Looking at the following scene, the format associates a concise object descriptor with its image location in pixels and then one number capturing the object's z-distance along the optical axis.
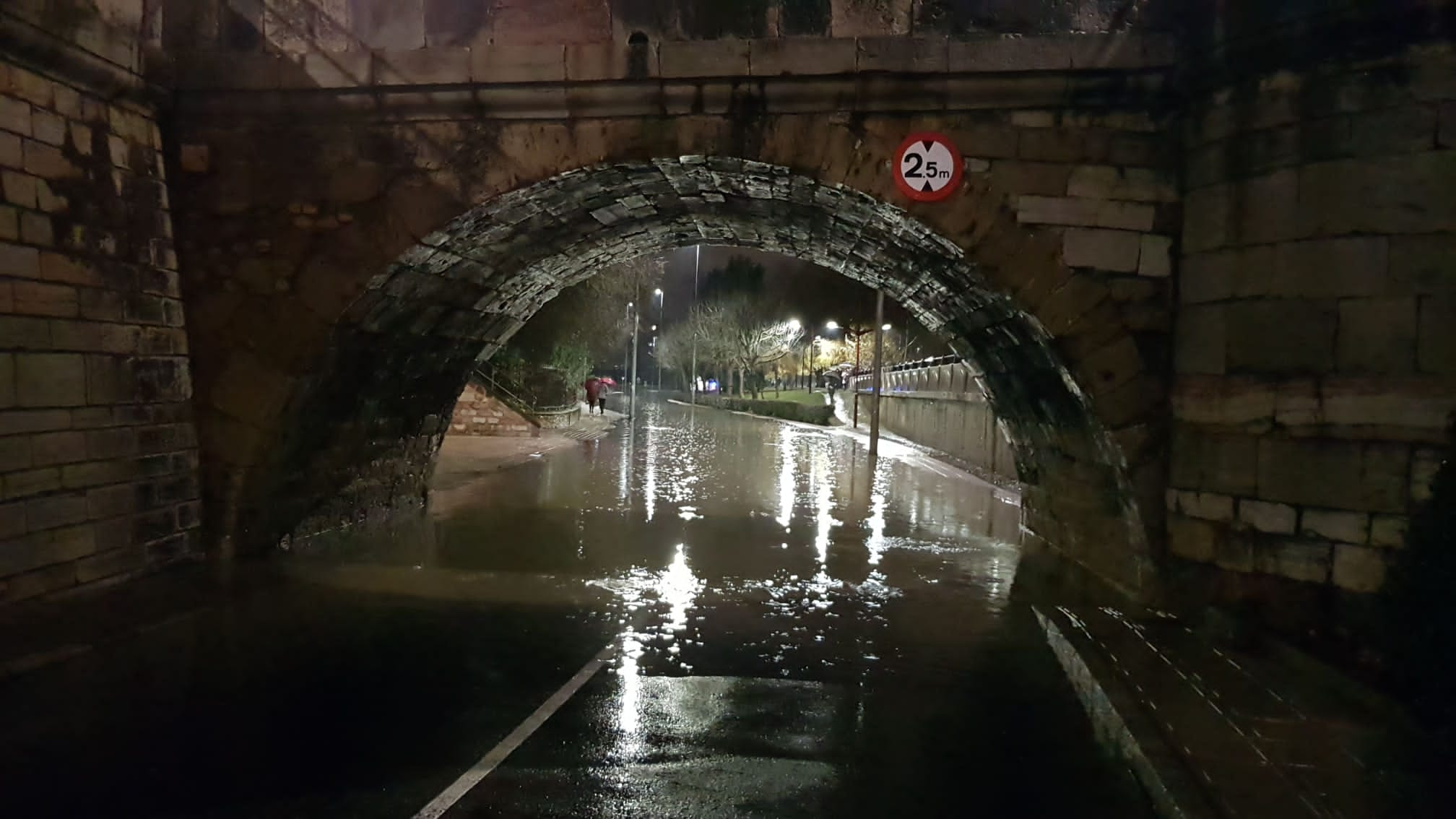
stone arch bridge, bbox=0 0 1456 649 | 5.72
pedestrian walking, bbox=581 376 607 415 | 37.22
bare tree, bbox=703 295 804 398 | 53.88
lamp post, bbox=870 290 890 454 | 20.34
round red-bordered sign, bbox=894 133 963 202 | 6.96
